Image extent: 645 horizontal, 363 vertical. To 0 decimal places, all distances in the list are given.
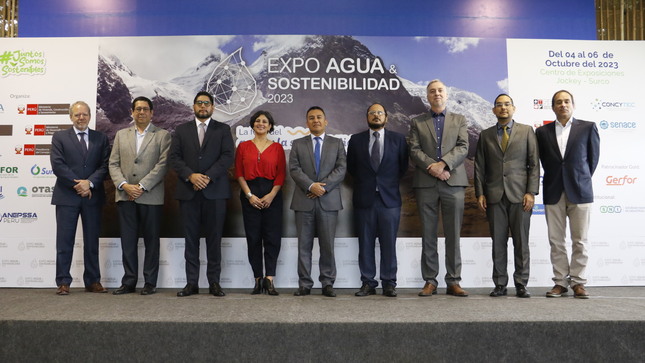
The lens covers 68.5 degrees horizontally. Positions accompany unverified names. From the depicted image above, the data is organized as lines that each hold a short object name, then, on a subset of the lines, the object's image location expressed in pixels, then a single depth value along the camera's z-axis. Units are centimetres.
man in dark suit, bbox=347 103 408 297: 396
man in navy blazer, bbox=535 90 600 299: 382
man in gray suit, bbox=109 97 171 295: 402
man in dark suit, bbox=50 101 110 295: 402
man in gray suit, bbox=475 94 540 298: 387
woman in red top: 407
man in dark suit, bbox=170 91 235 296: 396
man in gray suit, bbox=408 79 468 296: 389
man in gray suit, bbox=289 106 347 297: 398
